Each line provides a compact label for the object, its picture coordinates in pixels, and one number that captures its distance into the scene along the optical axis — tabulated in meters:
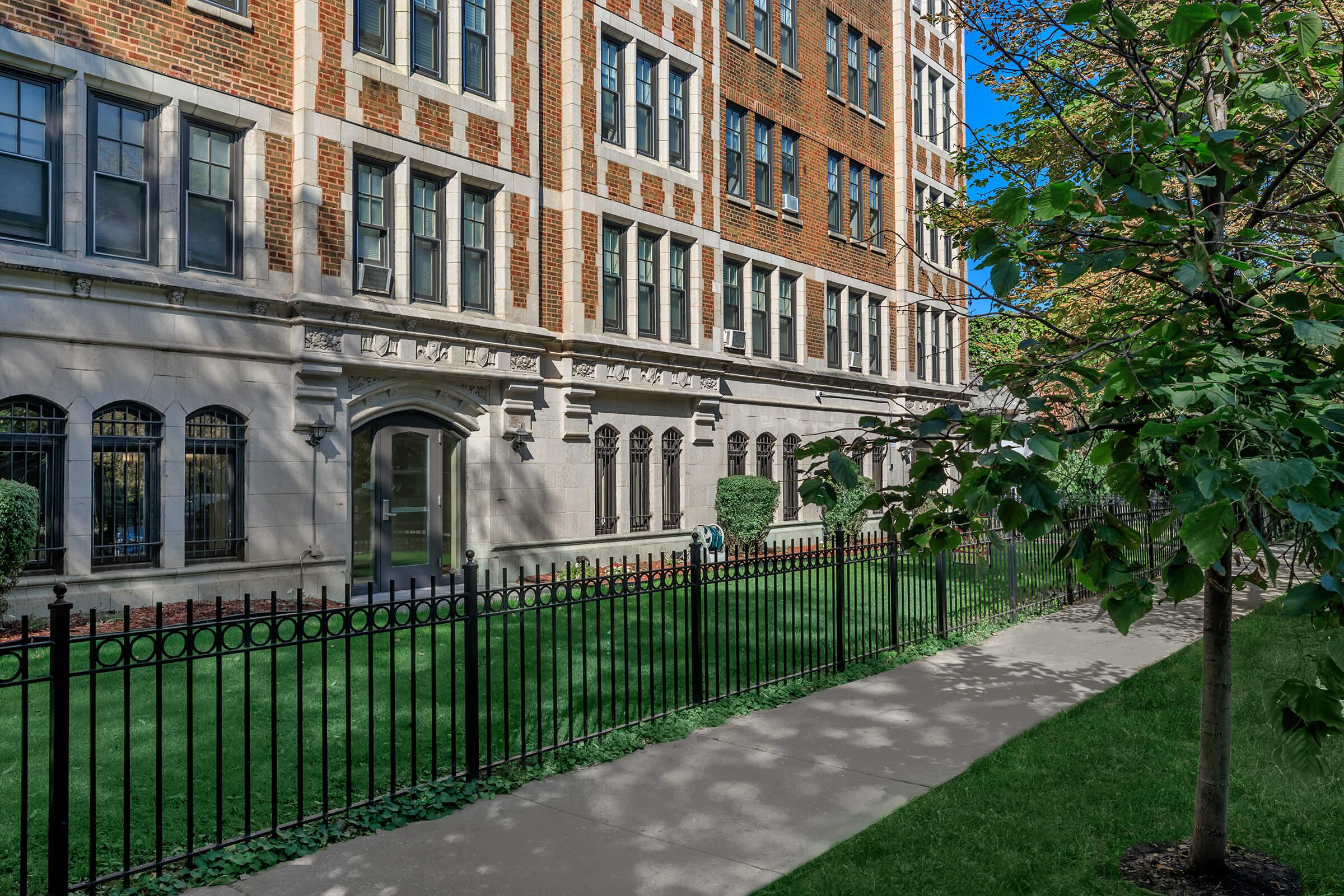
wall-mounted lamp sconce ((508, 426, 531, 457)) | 17.03
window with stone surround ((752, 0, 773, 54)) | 24.03
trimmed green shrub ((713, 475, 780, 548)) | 21.34
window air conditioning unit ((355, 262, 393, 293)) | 14.82
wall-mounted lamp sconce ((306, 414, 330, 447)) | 13.95
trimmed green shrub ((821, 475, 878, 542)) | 23.09
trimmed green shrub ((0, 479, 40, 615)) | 10.25
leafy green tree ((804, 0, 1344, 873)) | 3.02
